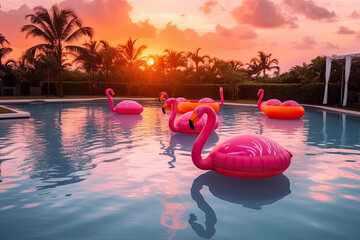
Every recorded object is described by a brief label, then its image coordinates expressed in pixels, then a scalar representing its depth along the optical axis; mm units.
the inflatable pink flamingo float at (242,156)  5922
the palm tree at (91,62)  46875
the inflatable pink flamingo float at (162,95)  13047
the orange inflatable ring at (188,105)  18609
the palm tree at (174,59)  49906
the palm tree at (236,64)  55844
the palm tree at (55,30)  33812
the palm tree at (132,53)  45312
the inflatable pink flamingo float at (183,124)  11010
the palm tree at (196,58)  46631
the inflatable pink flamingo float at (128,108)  18109
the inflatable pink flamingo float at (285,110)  16756
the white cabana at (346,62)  24159
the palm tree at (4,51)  36141
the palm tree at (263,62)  61062
